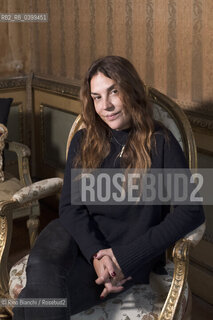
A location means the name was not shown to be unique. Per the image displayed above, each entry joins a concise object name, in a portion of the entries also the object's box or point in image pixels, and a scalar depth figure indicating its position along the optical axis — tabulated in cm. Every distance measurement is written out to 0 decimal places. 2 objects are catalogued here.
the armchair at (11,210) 208
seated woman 177
